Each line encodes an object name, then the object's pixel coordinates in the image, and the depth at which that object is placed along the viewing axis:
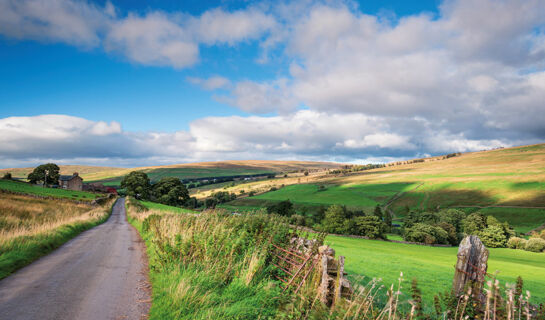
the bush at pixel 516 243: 59.18
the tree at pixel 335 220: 61.84
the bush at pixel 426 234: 58.59
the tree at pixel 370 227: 56.96
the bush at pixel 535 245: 55.12
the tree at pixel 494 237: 61.44
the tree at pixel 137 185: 99.44
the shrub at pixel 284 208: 86.12
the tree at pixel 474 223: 70.19
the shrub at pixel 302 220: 75.03
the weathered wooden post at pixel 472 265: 5.40
